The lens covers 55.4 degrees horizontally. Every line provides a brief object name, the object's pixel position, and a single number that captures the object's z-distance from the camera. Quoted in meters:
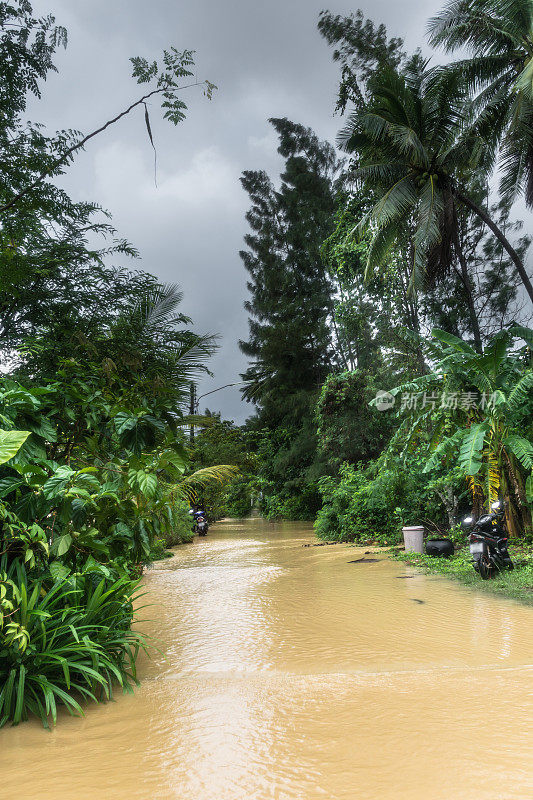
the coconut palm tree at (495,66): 11.31
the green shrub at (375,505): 11.60
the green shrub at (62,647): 2.95
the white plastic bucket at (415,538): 9.80
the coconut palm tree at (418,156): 11.77
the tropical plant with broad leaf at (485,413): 8.08
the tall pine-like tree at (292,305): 25.28
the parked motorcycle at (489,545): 6.95
